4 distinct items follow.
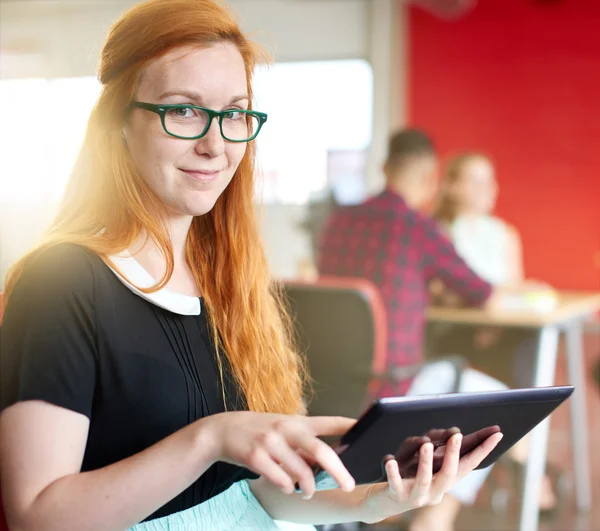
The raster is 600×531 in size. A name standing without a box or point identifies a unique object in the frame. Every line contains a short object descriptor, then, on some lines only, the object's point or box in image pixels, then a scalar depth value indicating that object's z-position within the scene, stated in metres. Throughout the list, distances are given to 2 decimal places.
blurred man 2.87
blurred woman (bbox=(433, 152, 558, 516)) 3.52
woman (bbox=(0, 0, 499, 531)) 0.80
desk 2.73
